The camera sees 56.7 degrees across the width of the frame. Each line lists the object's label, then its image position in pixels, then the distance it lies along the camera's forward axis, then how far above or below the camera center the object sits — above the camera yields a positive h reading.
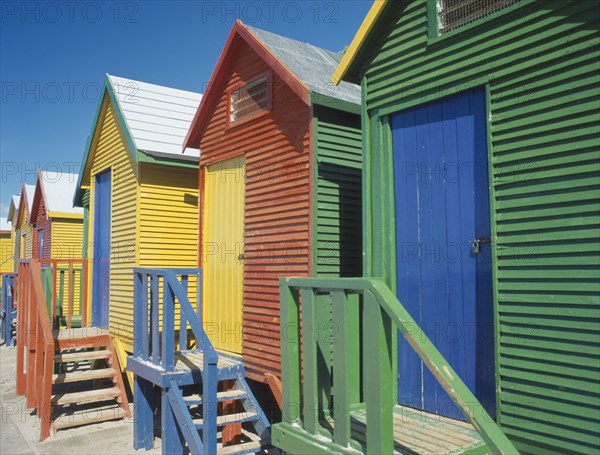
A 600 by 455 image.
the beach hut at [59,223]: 18.98 +1.43
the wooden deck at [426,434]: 4.08 -1.36
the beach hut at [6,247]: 33.81 +1.06
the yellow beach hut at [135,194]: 10.34 +1.37
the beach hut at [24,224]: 23.28 +1.84
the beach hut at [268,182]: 6.98 +1.13
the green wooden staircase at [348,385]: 3.65 -0.89
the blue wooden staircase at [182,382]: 6.27 -1.49
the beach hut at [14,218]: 28.03 +2.49
